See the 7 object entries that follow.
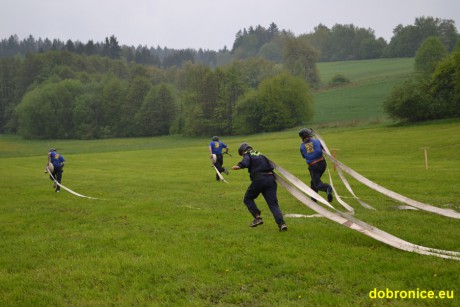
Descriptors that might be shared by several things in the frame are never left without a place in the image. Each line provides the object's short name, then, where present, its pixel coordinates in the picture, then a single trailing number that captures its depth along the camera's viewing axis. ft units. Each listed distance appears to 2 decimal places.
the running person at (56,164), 66.44
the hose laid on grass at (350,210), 37.52
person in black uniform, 33.14
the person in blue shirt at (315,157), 42.65
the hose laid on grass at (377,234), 24.92
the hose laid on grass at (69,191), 59.03
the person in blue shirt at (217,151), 69.46
